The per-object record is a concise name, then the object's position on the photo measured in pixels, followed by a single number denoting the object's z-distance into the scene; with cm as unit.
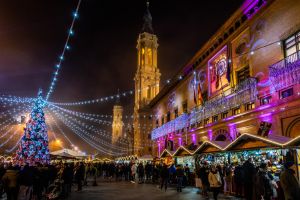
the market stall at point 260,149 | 881
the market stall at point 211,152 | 1159
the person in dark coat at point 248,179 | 825
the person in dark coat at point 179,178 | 1259
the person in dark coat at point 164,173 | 1345
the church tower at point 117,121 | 9204
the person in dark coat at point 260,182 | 708
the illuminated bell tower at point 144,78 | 4303
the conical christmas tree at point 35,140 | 1696
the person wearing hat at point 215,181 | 898
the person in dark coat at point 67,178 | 1064
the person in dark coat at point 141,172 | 1927
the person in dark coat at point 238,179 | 859
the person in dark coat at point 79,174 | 1287
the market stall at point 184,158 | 1485
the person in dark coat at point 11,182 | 781
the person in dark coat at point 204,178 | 1049
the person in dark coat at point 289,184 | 472
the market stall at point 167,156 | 1717
